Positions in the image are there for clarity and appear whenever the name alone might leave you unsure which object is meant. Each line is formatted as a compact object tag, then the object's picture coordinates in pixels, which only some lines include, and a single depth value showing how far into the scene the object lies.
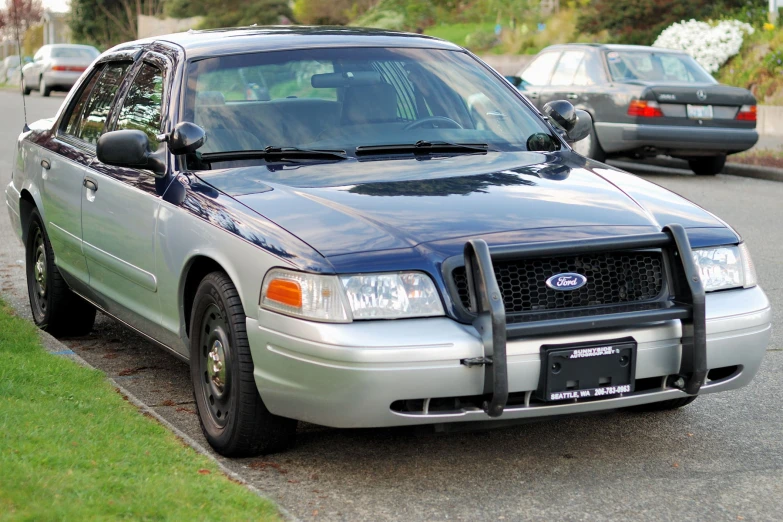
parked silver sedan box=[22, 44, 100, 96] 36.28
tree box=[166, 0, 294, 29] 53.03
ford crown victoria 3.93
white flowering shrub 23.52
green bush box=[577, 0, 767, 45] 25.94
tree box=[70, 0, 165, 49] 63.16
